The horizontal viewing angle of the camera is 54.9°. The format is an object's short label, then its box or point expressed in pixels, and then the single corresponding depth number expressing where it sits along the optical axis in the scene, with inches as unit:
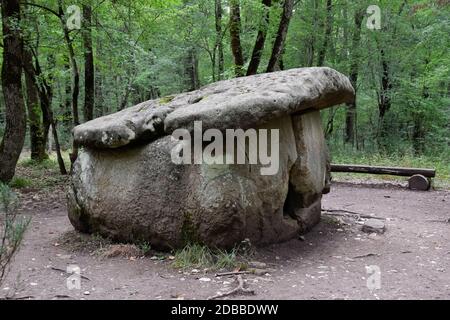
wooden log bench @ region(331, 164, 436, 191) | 398.3
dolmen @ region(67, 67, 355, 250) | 194.7
